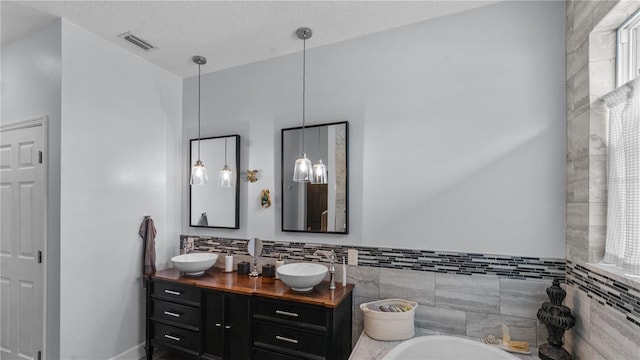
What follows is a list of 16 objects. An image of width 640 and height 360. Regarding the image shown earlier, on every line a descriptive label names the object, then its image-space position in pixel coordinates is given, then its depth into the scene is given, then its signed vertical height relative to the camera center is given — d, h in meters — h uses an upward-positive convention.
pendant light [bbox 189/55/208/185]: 2.81 +0.02
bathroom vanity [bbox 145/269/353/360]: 2.12 -1.10
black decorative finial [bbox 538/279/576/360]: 1.70 -0.81
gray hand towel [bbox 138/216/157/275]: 2.86 -0.66
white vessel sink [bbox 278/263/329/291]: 2.21 -0.76
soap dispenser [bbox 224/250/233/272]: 2.87 -0.83
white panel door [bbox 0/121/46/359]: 2.42 -0.55
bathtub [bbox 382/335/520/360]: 1.84 -1.08
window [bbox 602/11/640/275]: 1.38 +0.12
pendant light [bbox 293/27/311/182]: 2.34 +0.08
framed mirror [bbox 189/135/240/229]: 3.02 -0.14
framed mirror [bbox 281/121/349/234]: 2.55 -0.06
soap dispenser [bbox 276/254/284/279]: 2.71 -0.77
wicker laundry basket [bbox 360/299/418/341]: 2.05 -1.00
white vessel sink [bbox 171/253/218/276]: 2.68 -0.80
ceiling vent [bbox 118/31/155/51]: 2.55 +1.20
